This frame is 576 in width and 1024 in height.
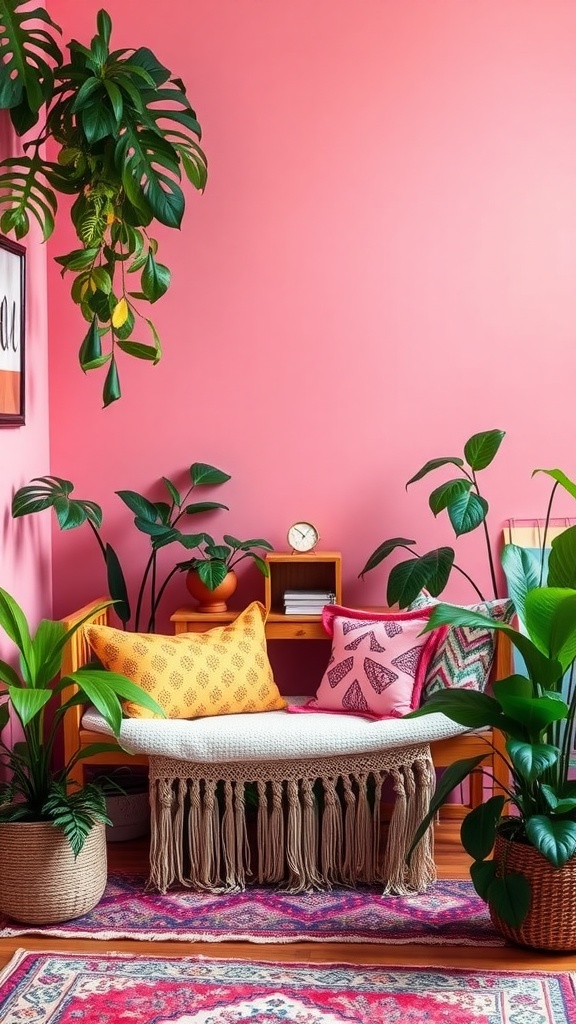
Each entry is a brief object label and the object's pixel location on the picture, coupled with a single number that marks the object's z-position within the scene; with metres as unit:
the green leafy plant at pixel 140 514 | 3.72
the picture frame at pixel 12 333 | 3.61
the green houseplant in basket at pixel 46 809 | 3.07
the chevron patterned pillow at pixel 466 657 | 3.61
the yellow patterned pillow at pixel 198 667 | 3.50
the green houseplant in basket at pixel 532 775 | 2.82
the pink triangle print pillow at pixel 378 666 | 3.58
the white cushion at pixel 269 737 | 3.34
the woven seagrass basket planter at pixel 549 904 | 2.88
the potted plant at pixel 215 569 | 3.82
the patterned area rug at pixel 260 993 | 2.62
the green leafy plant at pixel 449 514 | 3.60
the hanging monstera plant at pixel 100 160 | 3.35
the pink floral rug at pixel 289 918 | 3.05
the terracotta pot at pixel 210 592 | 3.96
